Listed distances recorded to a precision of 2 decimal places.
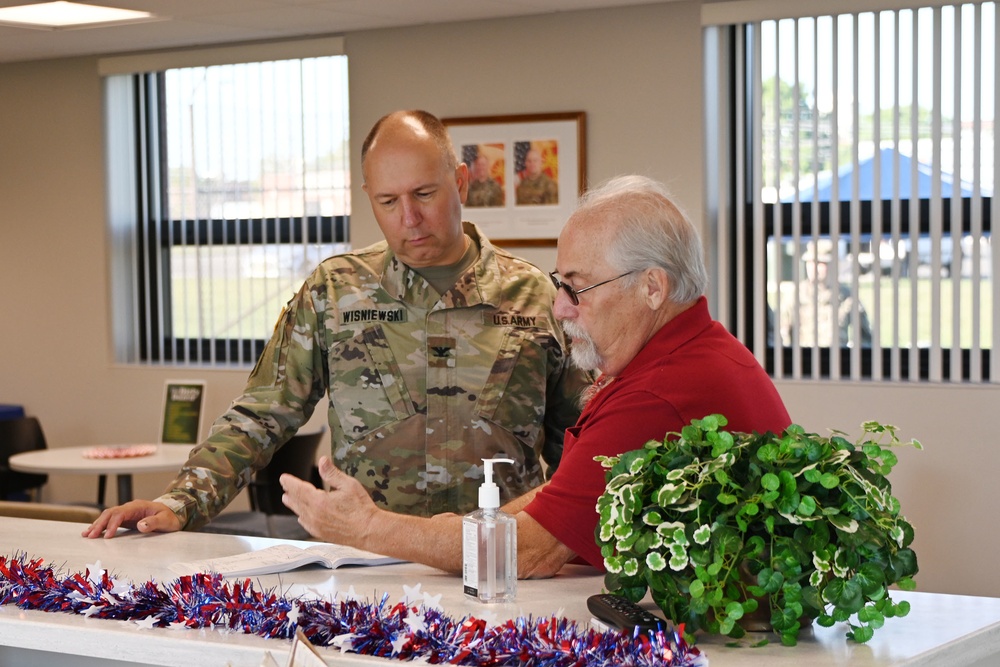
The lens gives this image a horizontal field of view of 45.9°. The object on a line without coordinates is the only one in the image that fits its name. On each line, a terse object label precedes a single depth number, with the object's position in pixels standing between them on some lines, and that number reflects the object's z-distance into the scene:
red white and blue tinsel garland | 1.49
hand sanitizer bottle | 1.82
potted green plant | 1.55
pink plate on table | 6.41
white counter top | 1.60
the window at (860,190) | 5.96
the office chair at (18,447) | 7.18
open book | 2.11
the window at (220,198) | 7.57
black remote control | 1.58
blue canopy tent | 6.06
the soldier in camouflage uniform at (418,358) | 2.94
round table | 6.09
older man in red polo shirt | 1.97
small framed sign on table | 6.99
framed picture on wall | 6.66
